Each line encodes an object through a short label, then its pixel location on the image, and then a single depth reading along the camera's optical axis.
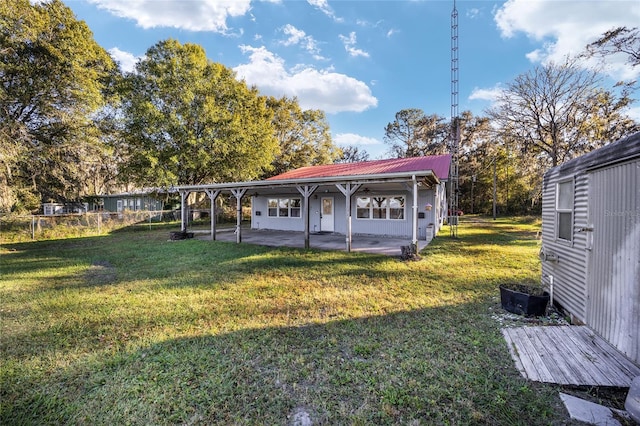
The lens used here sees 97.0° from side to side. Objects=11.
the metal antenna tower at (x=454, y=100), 13.39
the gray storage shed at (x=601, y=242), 2.67
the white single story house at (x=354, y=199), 9.58
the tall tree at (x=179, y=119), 16.73
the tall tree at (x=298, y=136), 24.53
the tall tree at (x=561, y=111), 14.34
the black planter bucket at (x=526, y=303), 4.10
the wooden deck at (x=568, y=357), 2.56
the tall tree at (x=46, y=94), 11.07
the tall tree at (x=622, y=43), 10.40
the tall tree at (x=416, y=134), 30.59
